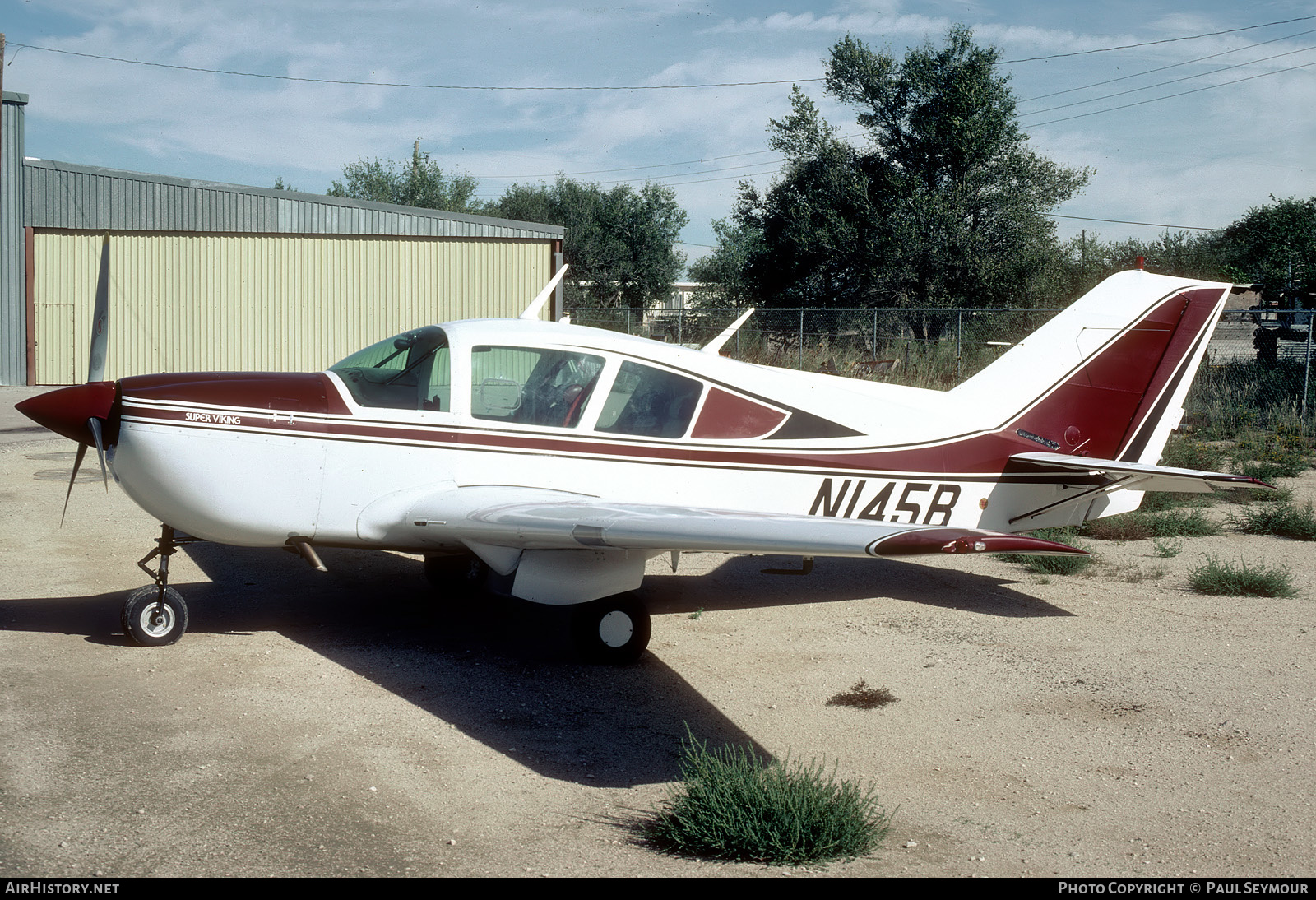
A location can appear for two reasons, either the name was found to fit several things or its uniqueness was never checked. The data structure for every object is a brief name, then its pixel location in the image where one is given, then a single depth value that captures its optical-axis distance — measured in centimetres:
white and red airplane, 571
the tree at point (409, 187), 5662
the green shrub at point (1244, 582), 752
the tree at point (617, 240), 4941
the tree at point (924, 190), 3084
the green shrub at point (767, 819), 360
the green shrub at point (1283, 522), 967
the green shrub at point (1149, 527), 987
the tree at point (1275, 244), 3856
